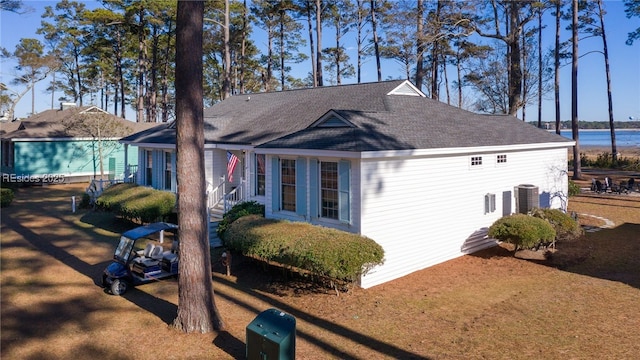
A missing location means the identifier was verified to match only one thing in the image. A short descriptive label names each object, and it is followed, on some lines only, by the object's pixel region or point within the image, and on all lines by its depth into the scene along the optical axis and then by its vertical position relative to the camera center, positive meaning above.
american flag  16.77 +0.49
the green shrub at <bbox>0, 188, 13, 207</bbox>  22.55 -0.82
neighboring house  30.50 +2.54
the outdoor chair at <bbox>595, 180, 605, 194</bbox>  25.80 -1.01
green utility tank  6.47 -2.40
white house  11.44 +0.20
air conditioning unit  15.19 -0.94
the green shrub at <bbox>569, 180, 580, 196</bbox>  20.64 -0.92
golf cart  10.56 -2.17
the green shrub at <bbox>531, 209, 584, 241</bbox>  14.10 -1.70
